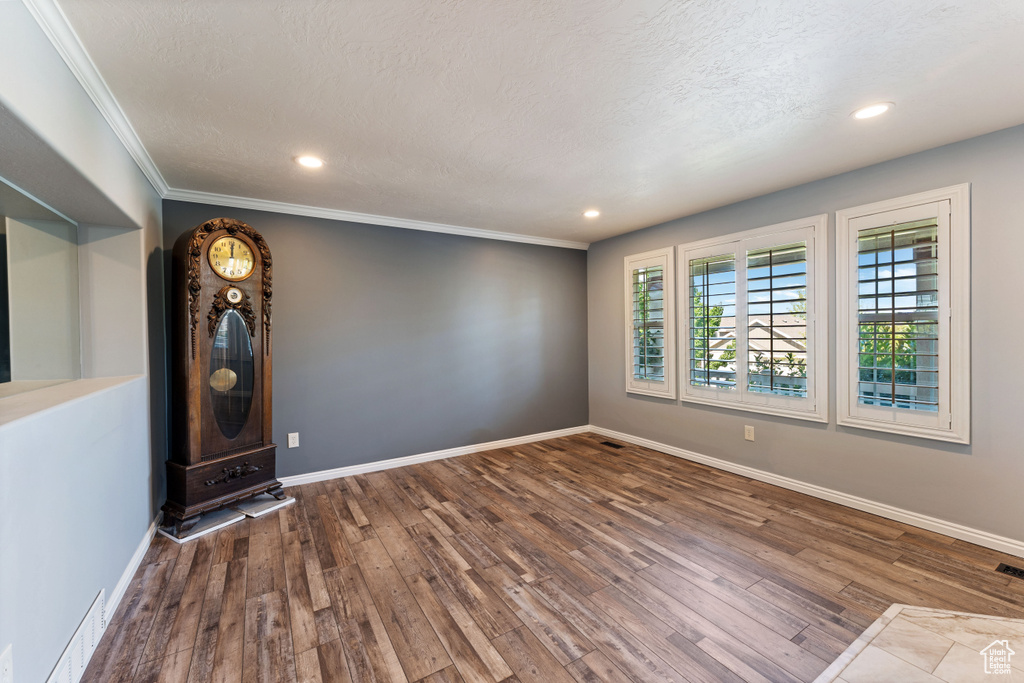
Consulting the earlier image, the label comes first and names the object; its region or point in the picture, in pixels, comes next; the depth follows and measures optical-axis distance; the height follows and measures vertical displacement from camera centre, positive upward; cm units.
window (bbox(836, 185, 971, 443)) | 249 +11
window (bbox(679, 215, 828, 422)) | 315 +12
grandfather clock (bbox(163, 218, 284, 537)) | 269 -22
